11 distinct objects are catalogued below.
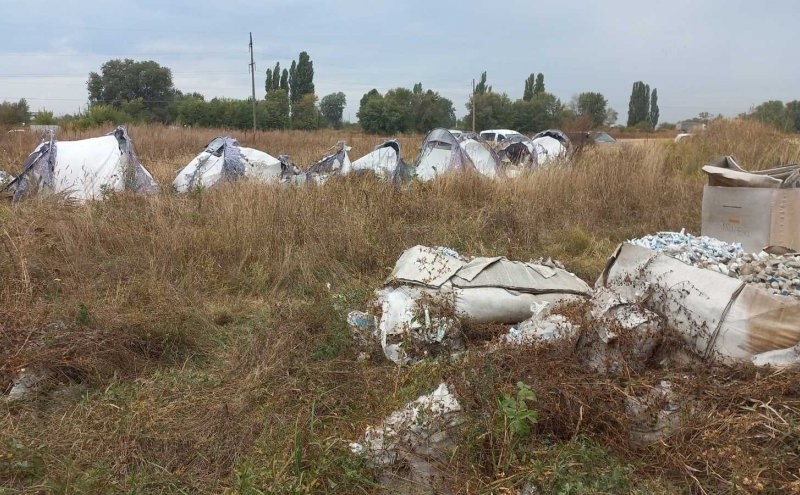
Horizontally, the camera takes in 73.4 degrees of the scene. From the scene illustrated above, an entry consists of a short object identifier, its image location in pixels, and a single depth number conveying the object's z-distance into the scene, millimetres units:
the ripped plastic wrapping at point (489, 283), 3463
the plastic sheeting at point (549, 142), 10777
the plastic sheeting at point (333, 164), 8197
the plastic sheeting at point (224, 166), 8062
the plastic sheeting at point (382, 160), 8188
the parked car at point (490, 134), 18555
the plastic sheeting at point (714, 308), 2635
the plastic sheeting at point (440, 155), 8953
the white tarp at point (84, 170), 6770
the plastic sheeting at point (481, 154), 9578
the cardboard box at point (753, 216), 4520
